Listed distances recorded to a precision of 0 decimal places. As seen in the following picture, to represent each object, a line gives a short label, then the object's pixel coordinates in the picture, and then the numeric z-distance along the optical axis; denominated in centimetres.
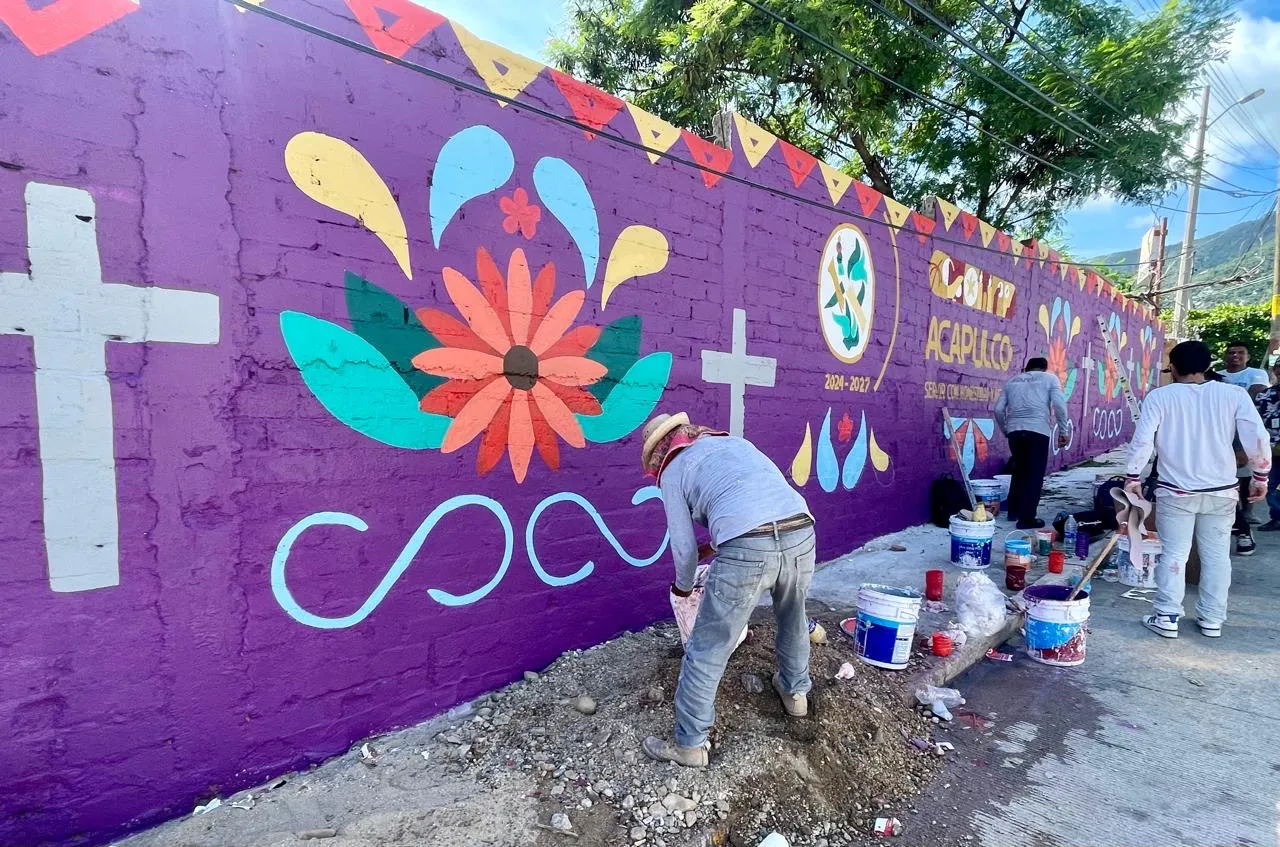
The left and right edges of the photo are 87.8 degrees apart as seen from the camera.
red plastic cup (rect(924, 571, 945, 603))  478
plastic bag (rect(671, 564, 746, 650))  310
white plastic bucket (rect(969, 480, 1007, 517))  699
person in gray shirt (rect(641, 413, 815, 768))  275
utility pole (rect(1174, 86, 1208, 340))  2245
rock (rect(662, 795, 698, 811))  255
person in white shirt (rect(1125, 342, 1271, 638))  425
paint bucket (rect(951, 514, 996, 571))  571
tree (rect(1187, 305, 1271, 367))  2136
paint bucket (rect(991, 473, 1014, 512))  761
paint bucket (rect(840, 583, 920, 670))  365
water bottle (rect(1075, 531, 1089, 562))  597
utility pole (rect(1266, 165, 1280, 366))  1173
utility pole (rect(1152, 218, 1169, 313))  2164
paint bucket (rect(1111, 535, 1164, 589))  527
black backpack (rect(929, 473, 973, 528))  739
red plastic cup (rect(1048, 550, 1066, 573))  546
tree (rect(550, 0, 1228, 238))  979
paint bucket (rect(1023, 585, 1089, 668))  402
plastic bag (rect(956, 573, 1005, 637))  427
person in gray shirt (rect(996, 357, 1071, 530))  710
